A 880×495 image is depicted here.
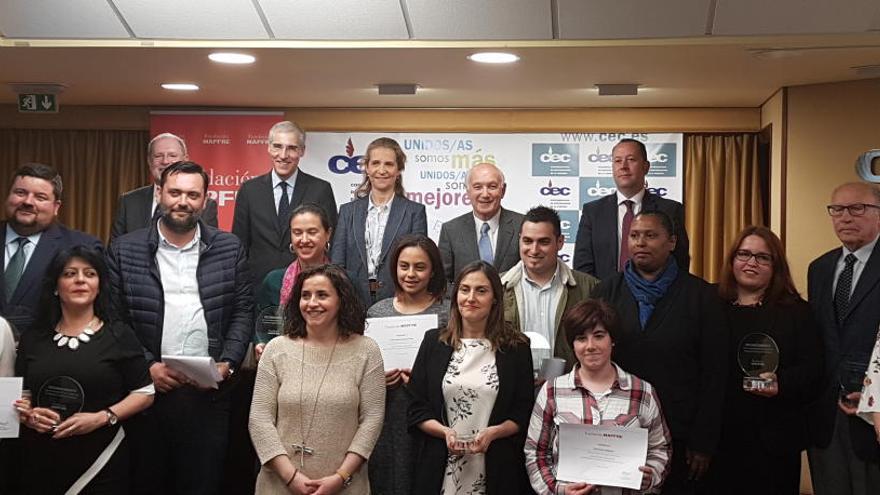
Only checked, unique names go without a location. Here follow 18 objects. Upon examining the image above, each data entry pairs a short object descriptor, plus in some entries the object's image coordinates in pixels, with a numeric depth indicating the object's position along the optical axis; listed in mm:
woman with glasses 4578
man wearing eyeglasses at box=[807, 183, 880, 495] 4480
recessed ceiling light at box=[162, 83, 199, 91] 7219
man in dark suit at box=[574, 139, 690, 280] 5477
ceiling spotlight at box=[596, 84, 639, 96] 6902
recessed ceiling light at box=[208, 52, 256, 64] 6027
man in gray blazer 5336
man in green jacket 4750
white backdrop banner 8156
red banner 8305
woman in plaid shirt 4176
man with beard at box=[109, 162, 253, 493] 4695
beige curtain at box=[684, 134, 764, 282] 8203
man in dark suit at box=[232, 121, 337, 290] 5688
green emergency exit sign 7199
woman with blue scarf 4465
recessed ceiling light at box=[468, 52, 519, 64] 5921
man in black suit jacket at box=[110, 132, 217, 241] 5477
